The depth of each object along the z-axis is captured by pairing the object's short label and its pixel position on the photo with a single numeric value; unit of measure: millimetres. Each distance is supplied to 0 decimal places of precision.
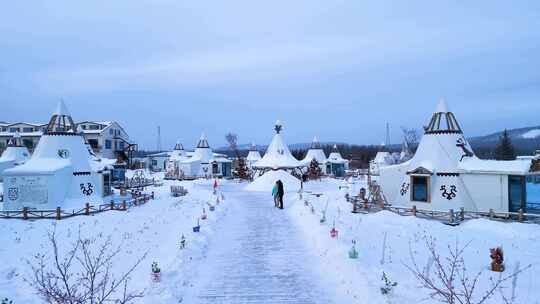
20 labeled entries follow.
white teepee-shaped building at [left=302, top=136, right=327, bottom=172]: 55566
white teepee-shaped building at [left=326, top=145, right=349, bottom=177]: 56250
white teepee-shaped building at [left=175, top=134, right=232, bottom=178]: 50188
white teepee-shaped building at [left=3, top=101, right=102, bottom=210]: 21453
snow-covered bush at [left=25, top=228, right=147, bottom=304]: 9276
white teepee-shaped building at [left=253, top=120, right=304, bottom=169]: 36969
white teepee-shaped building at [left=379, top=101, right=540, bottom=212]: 19312
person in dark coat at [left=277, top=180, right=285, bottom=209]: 21297
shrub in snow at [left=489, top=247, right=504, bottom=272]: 11633
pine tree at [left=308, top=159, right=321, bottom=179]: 44119
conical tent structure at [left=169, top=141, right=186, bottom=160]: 57750
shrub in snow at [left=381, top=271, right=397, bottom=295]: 8438
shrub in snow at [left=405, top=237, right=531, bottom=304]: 9188
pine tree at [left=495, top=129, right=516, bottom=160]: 53938
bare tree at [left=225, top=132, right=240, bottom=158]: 68750
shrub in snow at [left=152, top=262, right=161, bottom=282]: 9203
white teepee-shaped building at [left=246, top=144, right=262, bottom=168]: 56484
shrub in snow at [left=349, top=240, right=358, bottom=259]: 10863
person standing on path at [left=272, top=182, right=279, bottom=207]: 21908
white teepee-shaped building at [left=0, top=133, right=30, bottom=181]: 38094
